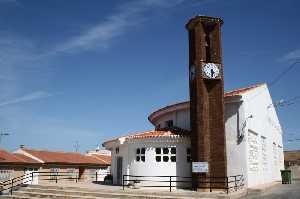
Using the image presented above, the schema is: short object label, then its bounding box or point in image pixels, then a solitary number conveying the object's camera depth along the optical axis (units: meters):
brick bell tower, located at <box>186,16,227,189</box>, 21.56
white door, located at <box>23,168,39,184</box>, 40.75
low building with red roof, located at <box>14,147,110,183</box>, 43.77
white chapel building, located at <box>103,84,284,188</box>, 23.19
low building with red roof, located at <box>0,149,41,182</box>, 37.56
